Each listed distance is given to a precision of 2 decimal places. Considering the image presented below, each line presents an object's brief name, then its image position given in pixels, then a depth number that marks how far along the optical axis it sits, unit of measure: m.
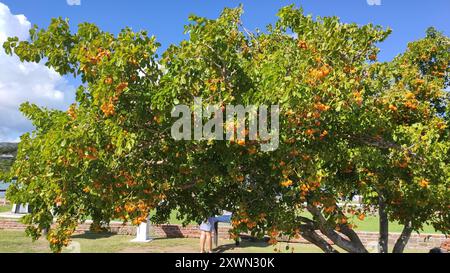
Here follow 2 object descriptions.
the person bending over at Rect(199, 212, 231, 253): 13.08
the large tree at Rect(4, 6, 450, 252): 4.55
